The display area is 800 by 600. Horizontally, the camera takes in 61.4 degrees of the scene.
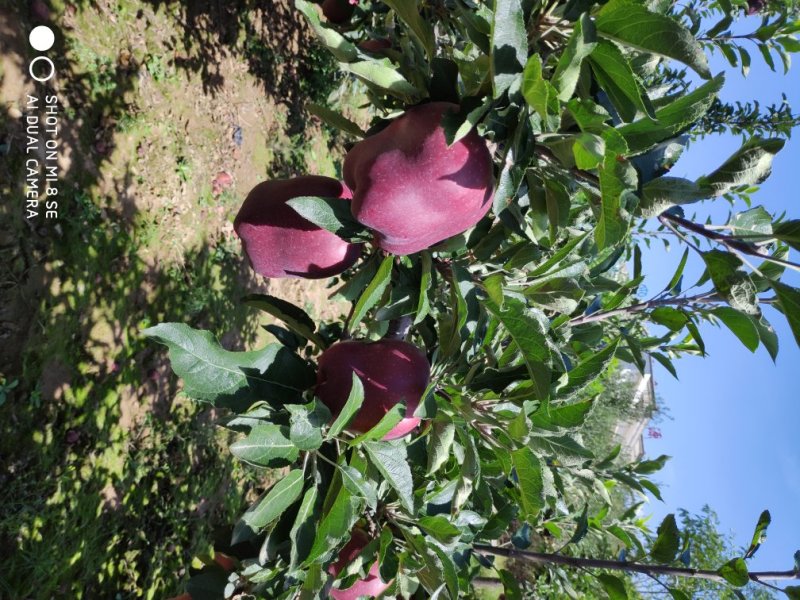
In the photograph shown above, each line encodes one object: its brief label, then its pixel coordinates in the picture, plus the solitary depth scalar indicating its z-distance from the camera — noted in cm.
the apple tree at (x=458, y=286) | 25
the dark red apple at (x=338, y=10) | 56
